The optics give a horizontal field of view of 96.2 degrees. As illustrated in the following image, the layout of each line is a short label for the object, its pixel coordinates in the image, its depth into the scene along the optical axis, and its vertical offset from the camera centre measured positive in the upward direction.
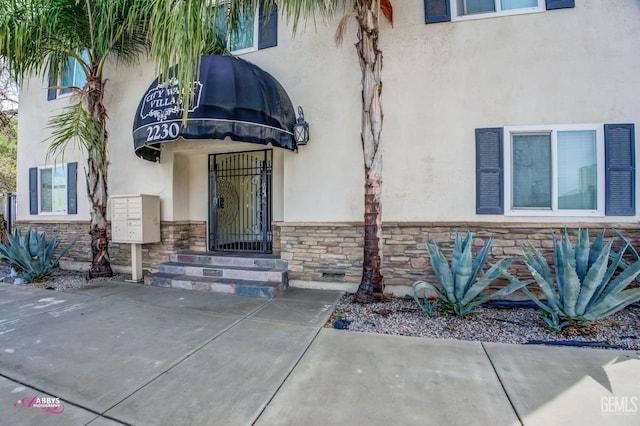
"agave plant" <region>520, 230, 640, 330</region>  3.60 -0.96
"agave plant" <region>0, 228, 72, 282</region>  6.94 -0.97
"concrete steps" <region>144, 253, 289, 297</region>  5.67 -1.32
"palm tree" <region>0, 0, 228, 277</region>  5.67 +3.70
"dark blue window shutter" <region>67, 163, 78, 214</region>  8.48 +0.78
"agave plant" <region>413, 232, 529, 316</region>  4.16 -0.97
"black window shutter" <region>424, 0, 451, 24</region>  5.36 +3.79
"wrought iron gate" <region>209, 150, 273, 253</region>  7.31 +0.29
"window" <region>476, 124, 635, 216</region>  4.79 +0.72
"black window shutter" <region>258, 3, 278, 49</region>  6.38 +4.17
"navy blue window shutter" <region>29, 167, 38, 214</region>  9.23 +0.88
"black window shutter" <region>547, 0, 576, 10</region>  4.96 +3.60
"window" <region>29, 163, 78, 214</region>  8.54 +0.82
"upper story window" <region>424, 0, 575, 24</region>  5.13 +3.74
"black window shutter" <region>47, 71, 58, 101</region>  8.90 +3.81
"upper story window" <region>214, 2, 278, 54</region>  6.41 +4.22
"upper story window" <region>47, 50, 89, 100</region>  8.77 +4.23
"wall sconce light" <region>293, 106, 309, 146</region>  5.77 +1.66
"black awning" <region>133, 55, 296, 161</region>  5.02 +1.89
